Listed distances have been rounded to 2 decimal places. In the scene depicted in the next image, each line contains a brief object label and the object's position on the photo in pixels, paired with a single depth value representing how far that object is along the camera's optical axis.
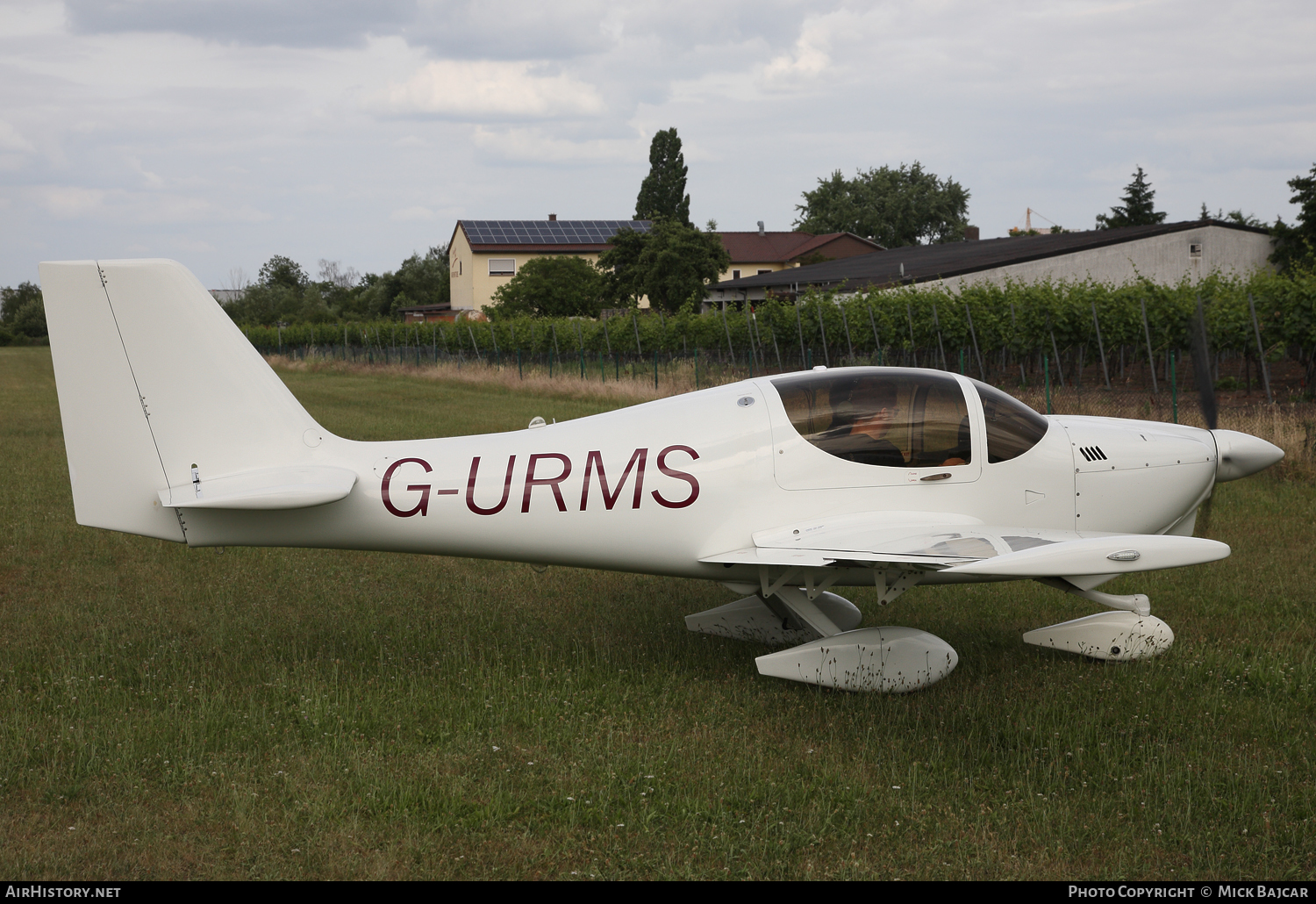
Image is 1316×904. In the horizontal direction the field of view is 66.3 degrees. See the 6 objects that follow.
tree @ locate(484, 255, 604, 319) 64.25
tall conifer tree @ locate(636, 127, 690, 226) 81.06
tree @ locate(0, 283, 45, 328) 116.31
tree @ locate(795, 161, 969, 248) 98.56
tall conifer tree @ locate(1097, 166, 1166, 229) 68.12
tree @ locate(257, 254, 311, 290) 122.00
